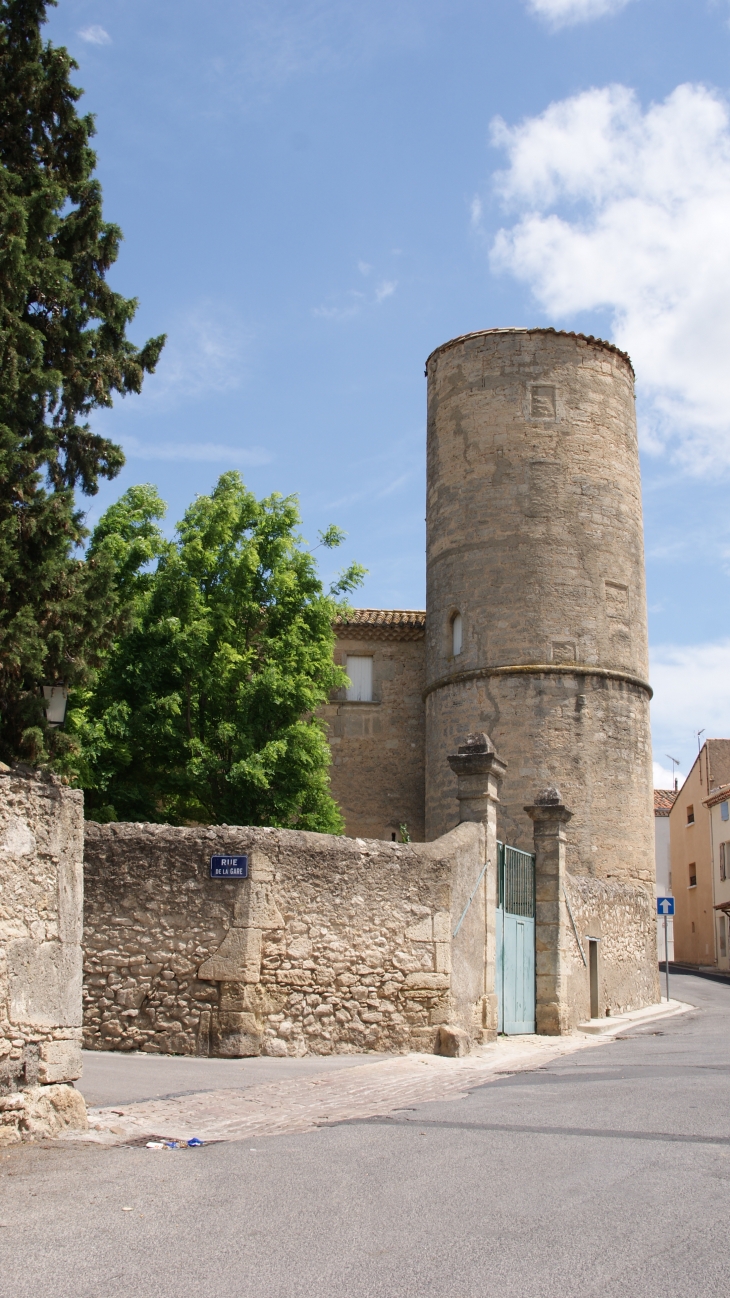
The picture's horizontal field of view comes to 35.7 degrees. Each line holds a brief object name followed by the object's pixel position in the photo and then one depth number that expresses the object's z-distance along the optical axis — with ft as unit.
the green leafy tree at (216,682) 60.29
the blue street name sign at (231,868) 33.91
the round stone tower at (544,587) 71.26
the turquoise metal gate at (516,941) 45.47
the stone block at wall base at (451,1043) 36.01
